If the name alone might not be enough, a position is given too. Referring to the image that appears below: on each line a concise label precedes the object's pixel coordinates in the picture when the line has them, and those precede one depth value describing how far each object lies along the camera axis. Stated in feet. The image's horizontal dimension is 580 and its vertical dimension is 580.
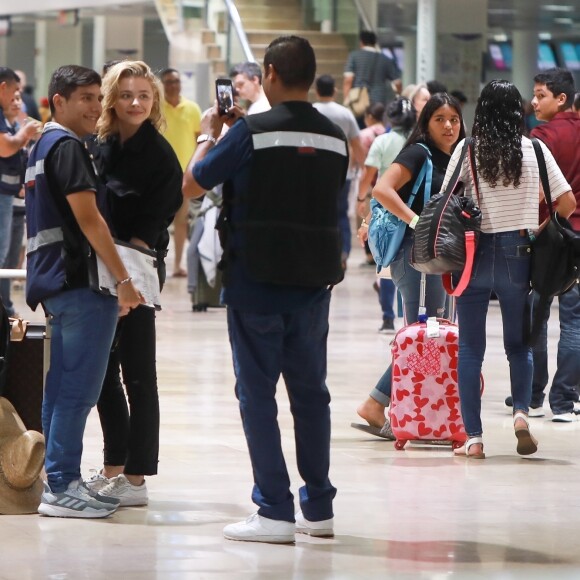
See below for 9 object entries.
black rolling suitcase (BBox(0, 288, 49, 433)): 39.04
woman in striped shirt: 44.47
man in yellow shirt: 102.42
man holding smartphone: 32.96
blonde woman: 36.81
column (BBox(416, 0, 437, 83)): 135.13
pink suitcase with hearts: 46.78
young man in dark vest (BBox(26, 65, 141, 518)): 34.88
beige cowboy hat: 36.40
